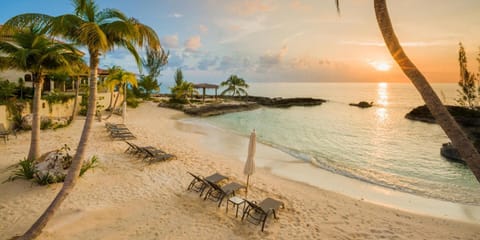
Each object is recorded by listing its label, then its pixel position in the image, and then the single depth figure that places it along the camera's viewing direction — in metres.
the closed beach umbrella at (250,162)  6.96
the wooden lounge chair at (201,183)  7.42
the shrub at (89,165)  7.59
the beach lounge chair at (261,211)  5.87
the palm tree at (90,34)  4.45
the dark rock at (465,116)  23.38
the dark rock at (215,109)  29.81
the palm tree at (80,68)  8.48
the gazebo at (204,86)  39.72
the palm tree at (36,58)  6.91
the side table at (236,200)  6.14
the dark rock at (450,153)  14.91
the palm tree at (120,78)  19.61
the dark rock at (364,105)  57.69
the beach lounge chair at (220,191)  6.85
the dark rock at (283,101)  52.22
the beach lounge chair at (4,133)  10.96
